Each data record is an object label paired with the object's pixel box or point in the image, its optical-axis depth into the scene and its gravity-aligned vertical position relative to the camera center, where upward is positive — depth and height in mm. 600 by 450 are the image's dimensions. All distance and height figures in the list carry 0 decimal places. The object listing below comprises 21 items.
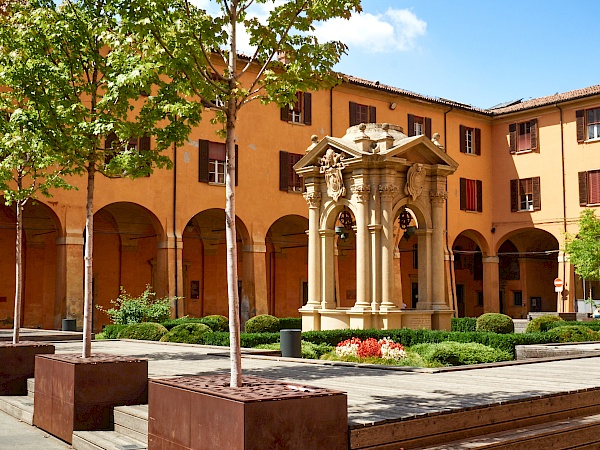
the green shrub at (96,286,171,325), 25078 -1081
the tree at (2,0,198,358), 10070 +2706
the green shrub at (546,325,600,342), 17969 -1380
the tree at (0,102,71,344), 10375 +1934
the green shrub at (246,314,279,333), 20484 -1240
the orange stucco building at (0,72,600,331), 29562 +2738
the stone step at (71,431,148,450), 7430 -1619
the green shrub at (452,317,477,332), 20797 -1298
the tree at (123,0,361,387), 6629 +2162
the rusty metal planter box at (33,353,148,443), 8328 -1211
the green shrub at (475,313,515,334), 19938 -1221
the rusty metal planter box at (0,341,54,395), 11055 -1238
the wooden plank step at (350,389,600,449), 6059 -1277
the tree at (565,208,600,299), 32188 +1211
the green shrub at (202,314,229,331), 22269 -1306
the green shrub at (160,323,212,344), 18406 -1326
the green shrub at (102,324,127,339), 21438 -1447
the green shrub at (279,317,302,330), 22105 -1307
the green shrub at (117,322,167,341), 20266 -1395
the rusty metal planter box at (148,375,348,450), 5375 -1014
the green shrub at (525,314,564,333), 21828 -1380
